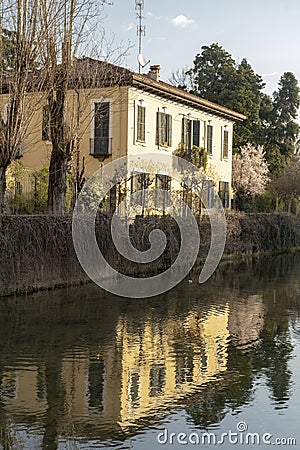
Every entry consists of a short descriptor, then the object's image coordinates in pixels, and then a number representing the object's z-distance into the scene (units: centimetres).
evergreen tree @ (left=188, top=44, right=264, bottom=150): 4391
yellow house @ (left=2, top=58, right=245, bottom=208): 1961
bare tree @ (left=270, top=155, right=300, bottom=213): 3928
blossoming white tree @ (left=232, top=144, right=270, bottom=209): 3881
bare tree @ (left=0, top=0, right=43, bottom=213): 1652
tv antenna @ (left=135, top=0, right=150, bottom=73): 2839
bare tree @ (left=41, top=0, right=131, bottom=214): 1792
